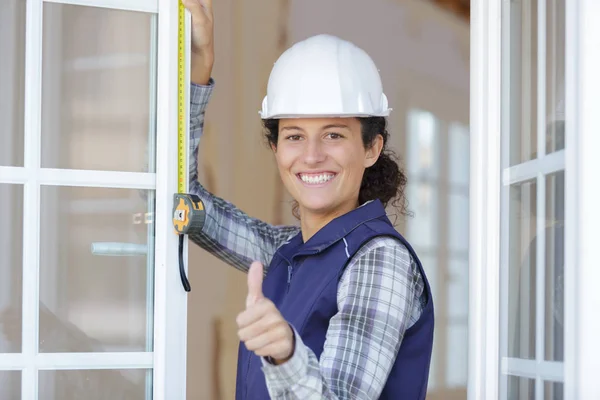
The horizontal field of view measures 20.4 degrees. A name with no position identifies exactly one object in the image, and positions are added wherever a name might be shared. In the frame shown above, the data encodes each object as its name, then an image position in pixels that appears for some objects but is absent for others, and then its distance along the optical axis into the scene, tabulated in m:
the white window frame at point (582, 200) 2.48
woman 2.63
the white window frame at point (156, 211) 2.86
